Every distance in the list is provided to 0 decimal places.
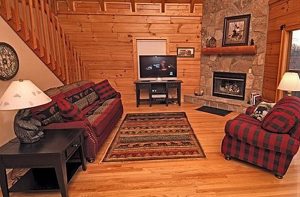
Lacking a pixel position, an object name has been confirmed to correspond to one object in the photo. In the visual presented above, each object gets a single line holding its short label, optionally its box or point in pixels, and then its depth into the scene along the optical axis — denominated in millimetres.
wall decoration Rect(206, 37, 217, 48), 5535
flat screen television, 5613
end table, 1876
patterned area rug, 2912
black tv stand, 5520
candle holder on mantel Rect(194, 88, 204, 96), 5938
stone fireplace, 4641
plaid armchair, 2219
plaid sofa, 2604
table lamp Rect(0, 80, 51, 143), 1820
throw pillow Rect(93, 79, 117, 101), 4386
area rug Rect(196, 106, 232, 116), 4843
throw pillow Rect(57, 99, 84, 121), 2611
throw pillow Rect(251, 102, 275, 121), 2789
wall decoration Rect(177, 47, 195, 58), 5875
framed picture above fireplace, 4848
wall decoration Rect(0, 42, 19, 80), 2598
